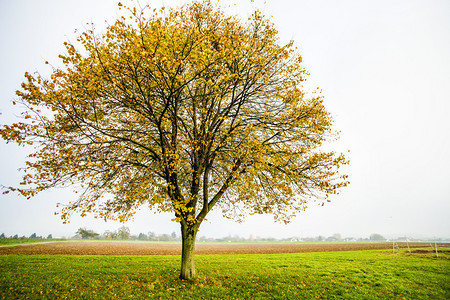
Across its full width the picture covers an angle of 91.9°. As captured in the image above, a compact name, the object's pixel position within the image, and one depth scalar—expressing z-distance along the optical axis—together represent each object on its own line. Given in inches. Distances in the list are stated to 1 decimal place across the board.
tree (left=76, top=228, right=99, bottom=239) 3521.2
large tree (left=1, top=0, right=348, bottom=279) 383.6
